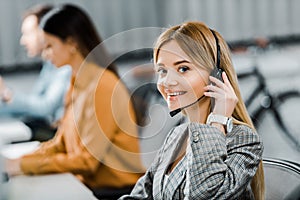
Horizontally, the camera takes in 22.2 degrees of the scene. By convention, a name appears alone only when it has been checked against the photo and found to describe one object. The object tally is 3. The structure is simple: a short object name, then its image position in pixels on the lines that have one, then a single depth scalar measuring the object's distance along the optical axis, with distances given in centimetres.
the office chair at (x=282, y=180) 187
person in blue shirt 369
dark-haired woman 251
